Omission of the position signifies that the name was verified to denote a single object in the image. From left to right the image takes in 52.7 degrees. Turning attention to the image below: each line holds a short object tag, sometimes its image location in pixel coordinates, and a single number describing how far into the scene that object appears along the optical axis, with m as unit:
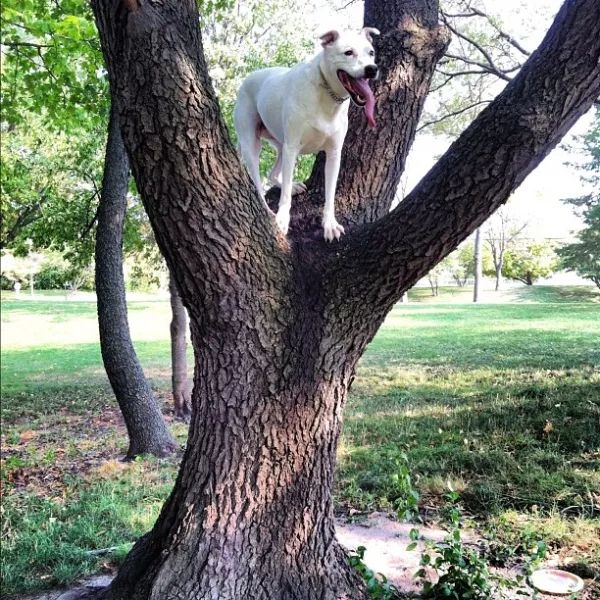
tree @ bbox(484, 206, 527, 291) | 22.14
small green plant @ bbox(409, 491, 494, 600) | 2.99
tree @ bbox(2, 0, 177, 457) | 6.31
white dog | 2.70
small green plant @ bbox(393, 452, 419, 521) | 3.12
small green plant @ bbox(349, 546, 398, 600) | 2.98
